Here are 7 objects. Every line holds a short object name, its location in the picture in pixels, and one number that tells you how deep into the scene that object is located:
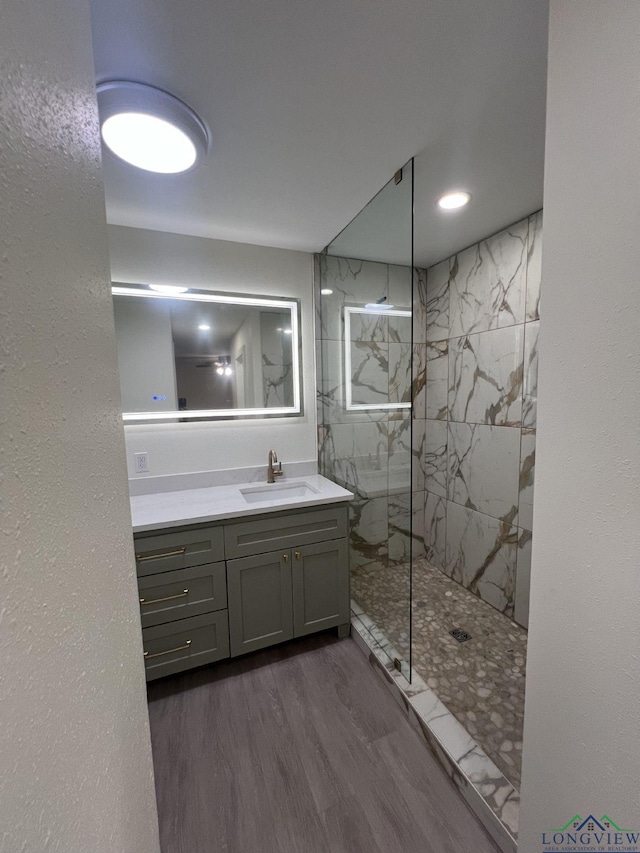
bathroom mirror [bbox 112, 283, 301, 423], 1.97
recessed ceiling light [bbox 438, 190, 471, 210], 1.71
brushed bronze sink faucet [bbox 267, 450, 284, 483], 2.26
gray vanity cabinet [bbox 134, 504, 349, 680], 1.63
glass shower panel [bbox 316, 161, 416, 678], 1.82
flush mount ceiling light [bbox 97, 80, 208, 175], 1.06
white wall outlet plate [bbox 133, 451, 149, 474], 2.01
